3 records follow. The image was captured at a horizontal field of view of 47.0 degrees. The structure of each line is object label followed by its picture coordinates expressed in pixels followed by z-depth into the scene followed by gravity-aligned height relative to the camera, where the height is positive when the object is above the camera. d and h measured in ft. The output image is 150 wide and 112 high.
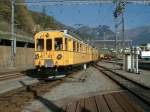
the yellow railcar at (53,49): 33.74 +0.86
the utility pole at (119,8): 59.37 +16.34
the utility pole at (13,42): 63.40 +4.12
